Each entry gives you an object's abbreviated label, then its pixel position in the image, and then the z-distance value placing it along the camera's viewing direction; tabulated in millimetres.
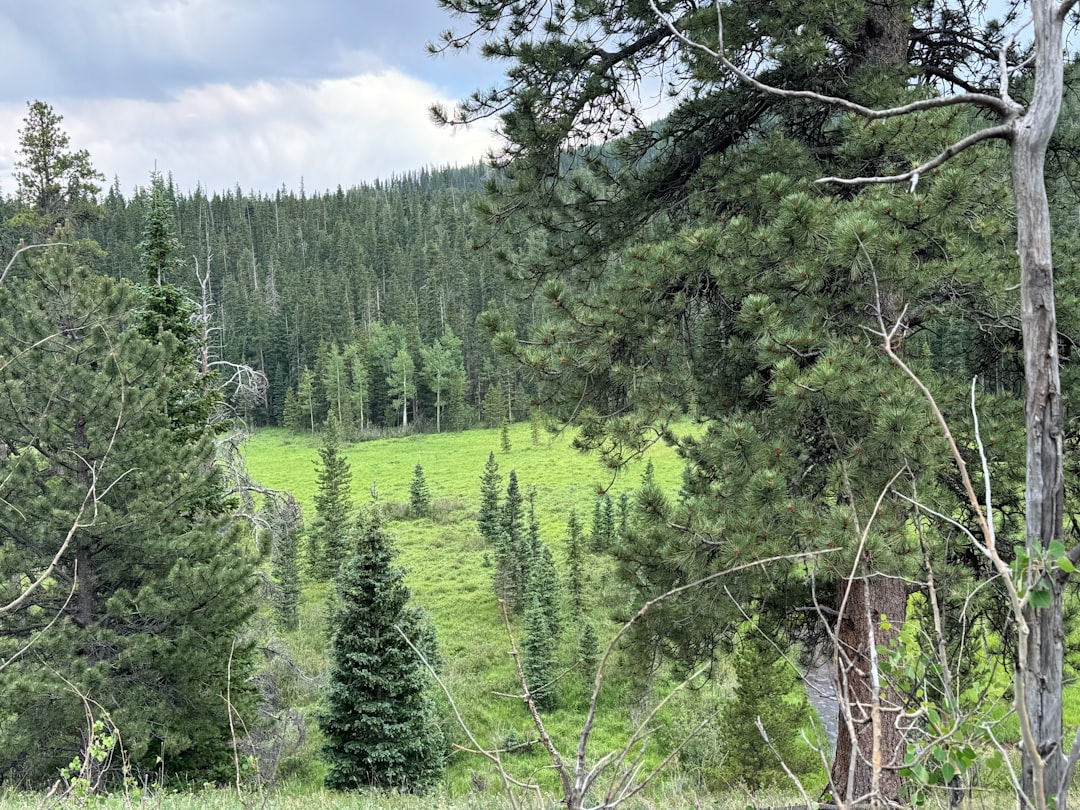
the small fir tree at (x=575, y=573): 20653
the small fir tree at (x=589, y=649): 15406
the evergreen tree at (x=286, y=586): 20281
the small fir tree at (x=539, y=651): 15633
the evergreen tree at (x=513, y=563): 20500
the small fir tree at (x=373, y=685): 10031
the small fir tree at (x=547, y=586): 18125
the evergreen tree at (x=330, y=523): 24469
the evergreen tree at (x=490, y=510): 25594
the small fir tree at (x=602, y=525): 24203
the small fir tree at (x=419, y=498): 31547
